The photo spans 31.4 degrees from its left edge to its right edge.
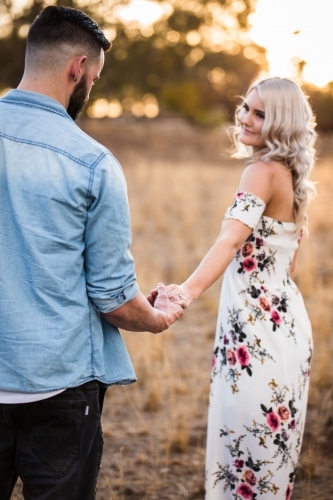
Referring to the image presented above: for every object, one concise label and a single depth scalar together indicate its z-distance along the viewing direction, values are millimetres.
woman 2715
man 1783
